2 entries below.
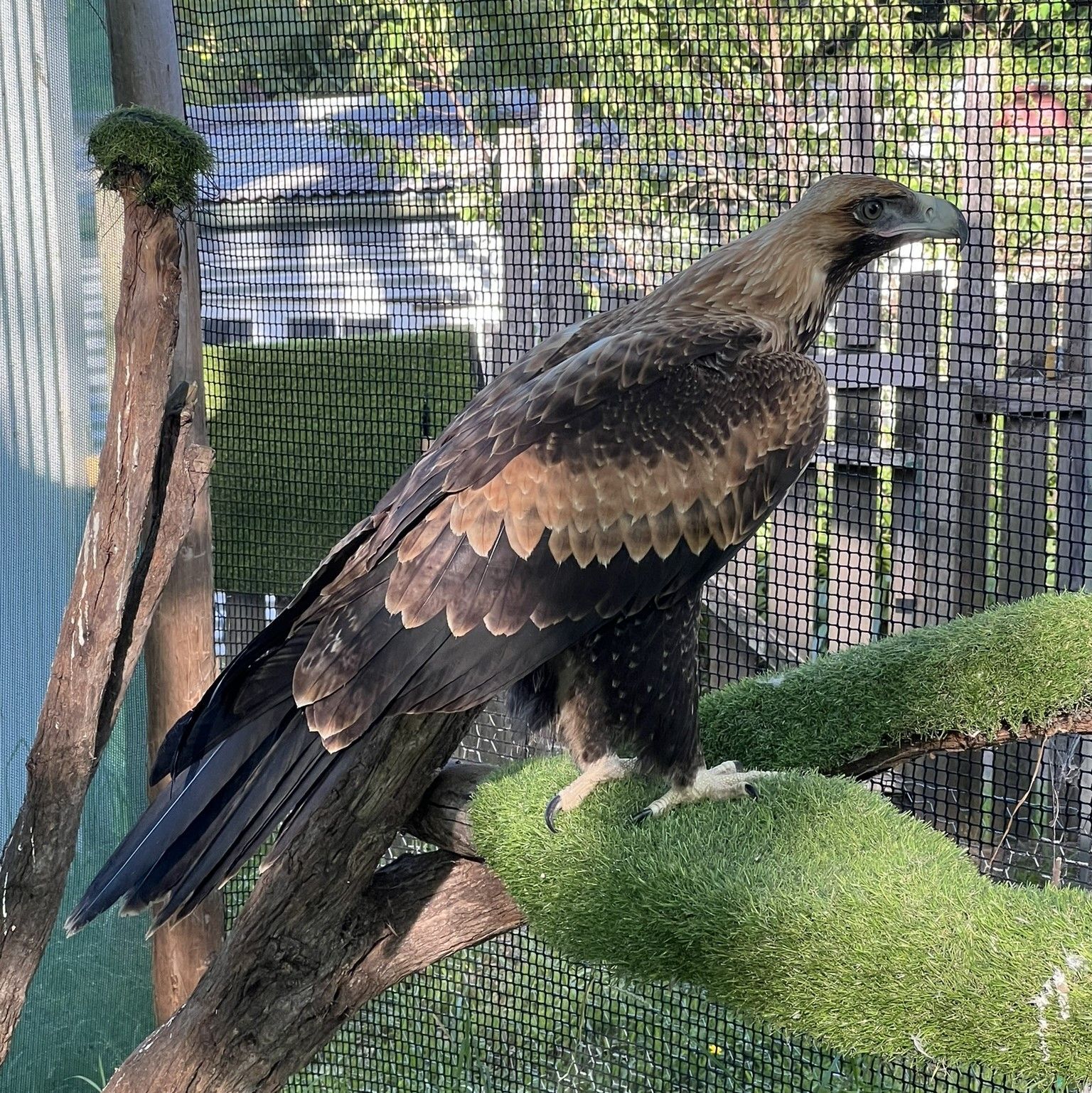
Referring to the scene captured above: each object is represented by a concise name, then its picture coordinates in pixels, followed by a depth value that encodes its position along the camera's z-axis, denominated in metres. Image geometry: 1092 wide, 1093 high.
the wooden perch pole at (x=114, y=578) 2.33
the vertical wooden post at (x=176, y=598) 3.18
